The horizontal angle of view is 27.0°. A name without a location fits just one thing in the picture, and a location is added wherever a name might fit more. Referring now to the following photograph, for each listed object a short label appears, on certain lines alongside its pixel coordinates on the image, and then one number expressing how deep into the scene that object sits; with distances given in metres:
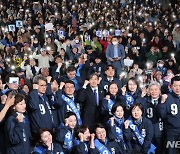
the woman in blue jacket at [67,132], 5.41
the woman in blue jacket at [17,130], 5.02
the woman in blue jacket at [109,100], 6.63
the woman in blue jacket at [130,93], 6.88
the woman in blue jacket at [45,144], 5.11
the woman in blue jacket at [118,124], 5.81
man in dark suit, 6.95
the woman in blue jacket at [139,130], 5.94
